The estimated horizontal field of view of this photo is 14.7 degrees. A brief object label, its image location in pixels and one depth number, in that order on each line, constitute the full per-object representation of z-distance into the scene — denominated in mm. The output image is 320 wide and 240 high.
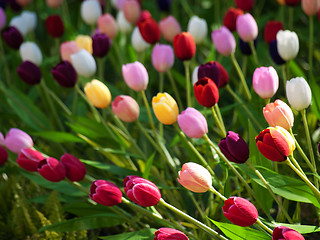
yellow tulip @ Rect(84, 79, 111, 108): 2445
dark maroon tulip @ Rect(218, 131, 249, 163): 2153
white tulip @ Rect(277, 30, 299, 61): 2453
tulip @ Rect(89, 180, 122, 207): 2210
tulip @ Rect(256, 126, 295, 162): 2095
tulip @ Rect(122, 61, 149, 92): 2448
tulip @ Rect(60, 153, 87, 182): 2323
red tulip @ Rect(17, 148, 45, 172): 2345
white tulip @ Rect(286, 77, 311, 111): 2225
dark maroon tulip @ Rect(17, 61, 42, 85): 2638
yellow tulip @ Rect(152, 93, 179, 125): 2321
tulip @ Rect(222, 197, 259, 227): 2087
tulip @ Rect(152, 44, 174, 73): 2599
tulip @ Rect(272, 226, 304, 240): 2030
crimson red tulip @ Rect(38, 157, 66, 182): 2298
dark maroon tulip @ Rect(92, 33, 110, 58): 2703
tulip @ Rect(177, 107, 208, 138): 2244
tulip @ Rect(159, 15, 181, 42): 2840
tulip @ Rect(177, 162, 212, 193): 2151
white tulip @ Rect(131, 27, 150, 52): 2849
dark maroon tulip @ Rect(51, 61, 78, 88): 2552
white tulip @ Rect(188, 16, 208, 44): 2737
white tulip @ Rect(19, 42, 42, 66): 2792
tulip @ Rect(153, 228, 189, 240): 2103
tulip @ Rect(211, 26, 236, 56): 2566
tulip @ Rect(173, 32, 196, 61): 2557
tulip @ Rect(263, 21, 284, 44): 2681
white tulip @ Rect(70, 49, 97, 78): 2586
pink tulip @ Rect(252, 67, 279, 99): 2281
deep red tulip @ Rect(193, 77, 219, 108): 2262
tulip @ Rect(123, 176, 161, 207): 2150
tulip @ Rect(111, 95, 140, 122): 2407
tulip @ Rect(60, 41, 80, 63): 2705
